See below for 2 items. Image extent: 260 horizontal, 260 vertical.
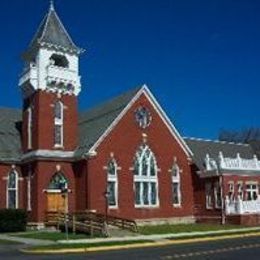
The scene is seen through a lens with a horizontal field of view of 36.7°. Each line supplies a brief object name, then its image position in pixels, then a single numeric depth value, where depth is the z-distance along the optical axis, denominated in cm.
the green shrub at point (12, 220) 2555
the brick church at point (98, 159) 2856
